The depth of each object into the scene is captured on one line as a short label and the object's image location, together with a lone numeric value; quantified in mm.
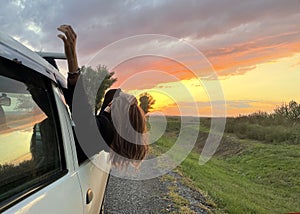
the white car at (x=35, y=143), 956
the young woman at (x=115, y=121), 1648
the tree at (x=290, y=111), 15560
